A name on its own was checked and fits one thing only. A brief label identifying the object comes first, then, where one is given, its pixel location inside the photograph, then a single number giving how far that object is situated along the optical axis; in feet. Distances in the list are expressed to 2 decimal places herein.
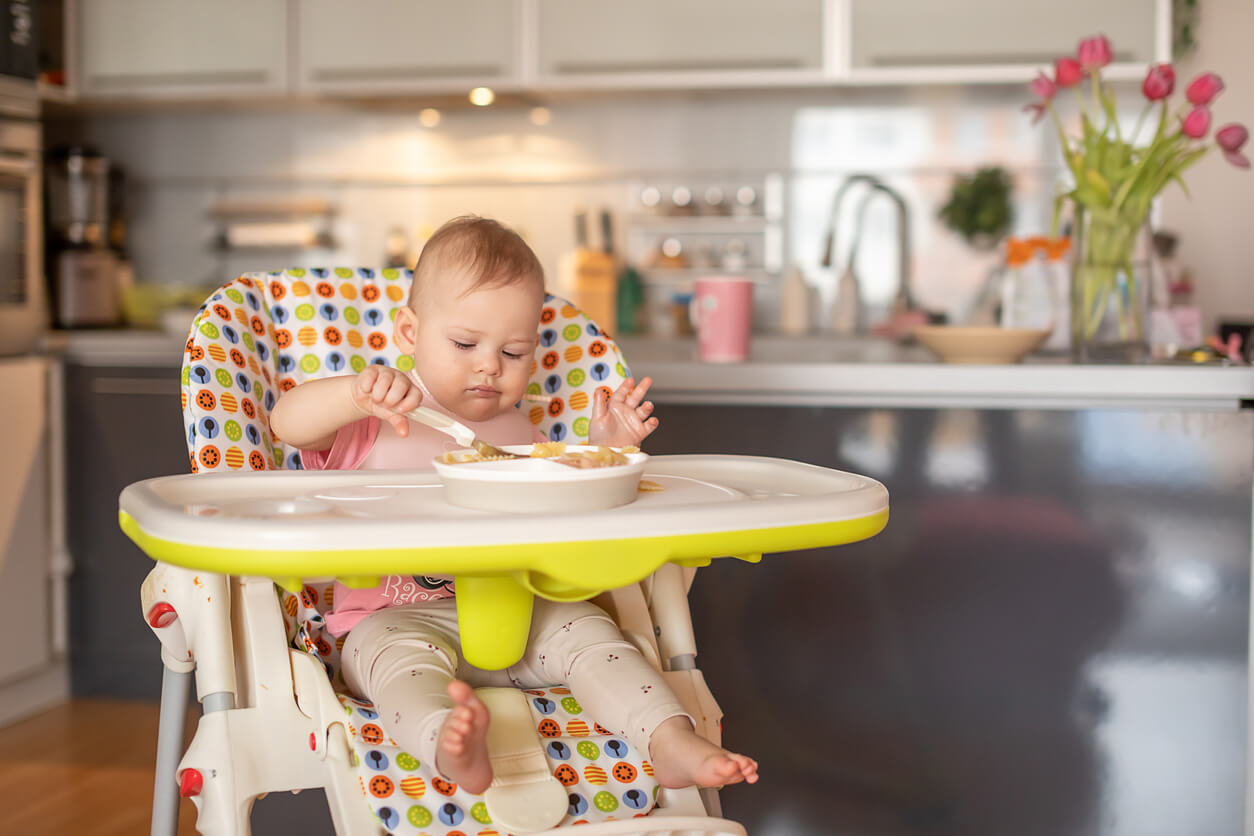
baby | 2.96
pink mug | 6.01
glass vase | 5.94
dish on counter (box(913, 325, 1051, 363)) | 5.66
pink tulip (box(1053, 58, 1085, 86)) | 5.83
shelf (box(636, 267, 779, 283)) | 10.12
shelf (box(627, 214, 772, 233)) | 10.04
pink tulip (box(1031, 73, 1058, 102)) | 5.83
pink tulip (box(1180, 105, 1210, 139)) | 5.53
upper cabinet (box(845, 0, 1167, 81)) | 8.55
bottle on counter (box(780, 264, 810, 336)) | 9.75
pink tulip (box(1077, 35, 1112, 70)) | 5.70
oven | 7.71
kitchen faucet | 9.81
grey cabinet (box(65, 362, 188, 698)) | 7.47
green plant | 9.64
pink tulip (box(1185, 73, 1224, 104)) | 5.57
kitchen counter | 5.44
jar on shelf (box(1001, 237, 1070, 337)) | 6.50
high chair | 2.97
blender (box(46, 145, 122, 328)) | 9.36
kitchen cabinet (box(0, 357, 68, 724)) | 7.47
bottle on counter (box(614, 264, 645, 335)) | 10.09
